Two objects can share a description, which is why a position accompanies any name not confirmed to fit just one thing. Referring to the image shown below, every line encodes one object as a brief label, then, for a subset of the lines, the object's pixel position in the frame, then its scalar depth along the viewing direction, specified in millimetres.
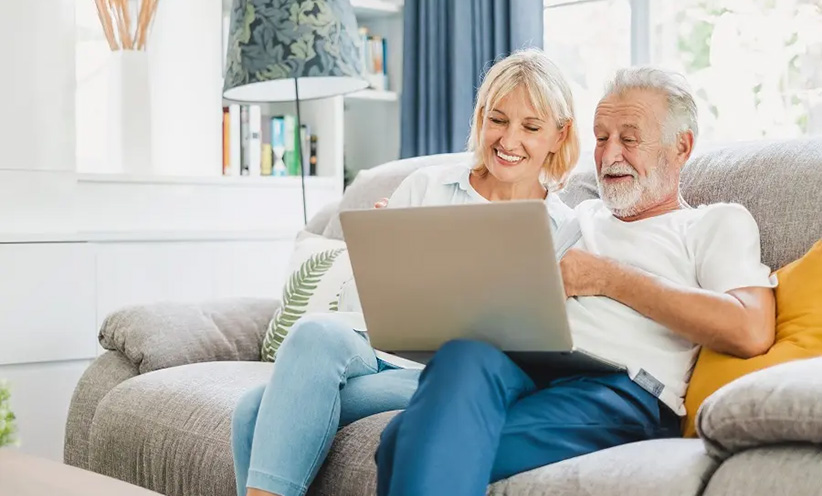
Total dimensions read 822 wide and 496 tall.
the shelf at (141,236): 3023
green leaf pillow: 2525
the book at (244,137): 3779
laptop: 1454
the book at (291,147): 3877
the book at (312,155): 3973
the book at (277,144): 3842
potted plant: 1781
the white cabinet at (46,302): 2990
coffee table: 1498
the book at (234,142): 3750
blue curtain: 3697
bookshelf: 3930
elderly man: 1496
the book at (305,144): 3943
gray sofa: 1398
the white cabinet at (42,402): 3020
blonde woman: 1733
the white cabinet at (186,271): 3260
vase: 3387
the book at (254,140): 3768
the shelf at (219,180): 3330
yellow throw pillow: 1707
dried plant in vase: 3404
